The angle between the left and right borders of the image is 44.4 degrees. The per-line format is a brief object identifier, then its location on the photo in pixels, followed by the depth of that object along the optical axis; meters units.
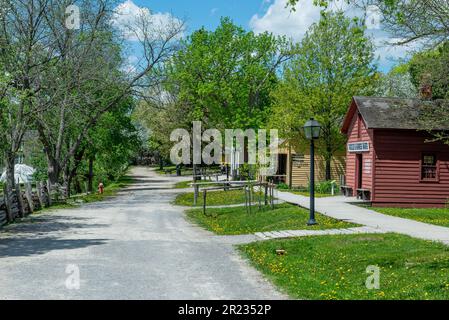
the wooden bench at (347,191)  29.30
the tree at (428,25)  15.48
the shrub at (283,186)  38.84
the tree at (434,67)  20.75
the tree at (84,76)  30.95
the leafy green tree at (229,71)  44.97
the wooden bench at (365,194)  26.02
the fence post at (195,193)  30.93
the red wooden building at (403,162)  25.55
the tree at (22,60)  25.11
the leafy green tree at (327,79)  35.38
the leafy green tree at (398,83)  46.03
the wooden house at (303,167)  38.78
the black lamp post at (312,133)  17.49
